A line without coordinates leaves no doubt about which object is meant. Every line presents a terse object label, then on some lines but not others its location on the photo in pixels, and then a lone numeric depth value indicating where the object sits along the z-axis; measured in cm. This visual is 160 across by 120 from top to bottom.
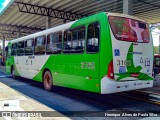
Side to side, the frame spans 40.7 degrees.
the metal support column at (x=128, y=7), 1529
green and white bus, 703
